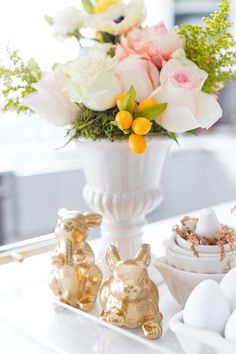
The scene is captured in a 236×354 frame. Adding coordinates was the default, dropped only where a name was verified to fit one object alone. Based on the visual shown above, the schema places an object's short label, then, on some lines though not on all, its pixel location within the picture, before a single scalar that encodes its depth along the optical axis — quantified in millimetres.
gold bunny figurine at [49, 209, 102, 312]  670
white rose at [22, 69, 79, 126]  763
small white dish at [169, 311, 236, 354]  471
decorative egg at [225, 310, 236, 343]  476
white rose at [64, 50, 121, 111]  705
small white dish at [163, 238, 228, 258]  624
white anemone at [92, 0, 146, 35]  823
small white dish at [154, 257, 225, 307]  622
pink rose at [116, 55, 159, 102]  726
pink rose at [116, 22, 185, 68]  763
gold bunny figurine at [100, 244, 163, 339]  583
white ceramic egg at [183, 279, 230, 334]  497
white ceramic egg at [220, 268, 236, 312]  526
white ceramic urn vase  782
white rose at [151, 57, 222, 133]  701
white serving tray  577
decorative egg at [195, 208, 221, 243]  650
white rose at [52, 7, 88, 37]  844
